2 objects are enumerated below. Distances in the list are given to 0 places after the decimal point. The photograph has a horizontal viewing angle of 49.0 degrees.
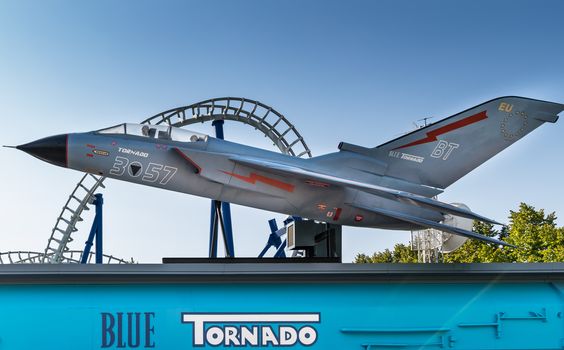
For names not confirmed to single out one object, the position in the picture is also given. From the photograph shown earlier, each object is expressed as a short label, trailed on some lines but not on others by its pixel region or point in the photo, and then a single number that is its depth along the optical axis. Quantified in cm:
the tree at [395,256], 5522
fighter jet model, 1143
